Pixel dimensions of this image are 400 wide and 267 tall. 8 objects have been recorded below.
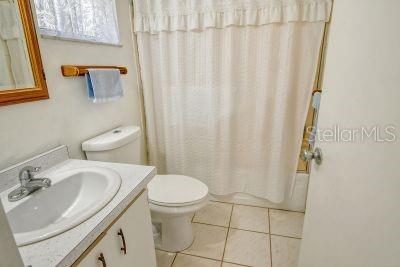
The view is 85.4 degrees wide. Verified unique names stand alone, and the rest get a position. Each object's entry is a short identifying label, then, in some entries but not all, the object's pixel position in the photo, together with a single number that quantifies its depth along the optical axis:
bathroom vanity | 0.60
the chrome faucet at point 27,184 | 0.83
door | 0.49
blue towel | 1.25
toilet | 1.27
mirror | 0.87
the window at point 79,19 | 1.05
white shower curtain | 1.54
